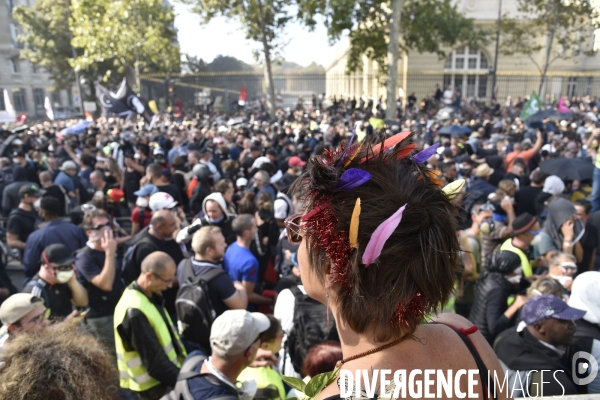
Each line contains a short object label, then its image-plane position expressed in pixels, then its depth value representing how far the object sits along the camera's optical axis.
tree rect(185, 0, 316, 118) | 22.34
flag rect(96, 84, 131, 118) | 13.42
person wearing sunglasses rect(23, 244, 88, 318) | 3.46
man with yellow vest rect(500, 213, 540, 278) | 4.09
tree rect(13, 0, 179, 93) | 24.16
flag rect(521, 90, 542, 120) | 14.68
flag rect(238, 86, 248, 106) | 24.65
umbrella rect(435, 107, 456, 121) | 17.89
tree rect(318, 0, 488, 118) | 23.03
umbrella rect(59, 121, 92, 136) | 13.12
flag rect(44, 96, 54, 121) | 16.74
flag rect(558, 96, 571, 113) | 14.85
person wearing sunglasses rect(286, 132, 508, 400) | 1.11
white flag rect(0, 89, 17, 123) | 14.93
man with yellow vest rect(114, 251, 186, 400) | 2.94
